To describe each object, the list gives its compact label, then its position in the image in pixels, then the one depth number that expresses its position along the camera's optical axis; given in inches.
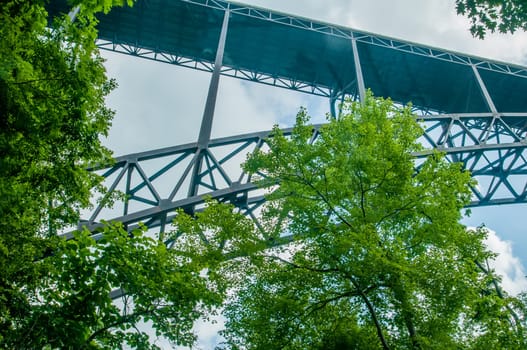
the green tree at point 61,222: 208.1
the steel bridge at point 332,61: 757.3
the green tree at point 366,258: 317.1
